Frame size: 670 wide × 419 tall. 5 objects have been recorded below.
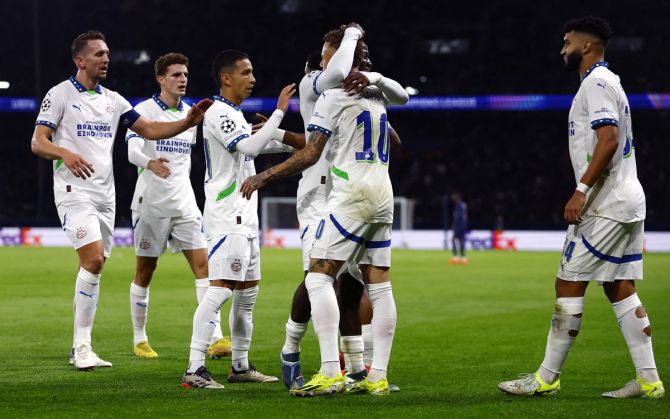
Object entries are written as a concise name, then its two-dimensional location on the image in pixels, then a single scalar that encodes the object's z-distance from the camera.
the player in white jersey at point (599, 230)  12.77
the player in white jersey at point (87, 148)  16.17
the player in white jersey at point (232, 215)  13.84
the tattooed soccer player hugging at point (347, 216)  12.77
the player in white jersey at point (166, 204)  18.52
